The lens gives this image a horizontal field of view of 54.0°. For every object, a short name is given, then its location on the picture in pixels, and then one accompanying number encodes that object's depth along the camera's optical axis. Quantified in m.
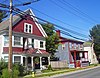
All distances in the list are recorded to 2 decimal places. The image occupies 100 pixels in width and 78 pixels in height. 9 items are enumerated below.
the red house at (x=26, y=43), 14.72
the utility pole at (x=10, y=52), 9.55
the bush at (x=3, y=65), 11.58
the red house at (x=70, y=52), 23.23
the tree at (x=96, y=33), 33.26
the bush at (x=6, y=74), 9.62
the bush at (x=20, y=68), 12.13
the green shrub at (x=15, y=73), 9.93
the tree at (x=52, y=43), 18.36
